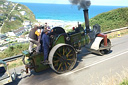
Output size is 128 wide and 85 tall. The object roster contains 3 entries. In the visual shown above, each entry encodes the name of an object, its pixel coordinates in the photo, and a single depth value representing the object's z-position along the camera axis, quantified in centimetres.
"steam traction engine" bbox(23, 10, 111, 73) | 520
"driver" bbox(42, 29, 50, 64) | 507
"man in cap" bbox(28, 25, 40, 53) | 555
